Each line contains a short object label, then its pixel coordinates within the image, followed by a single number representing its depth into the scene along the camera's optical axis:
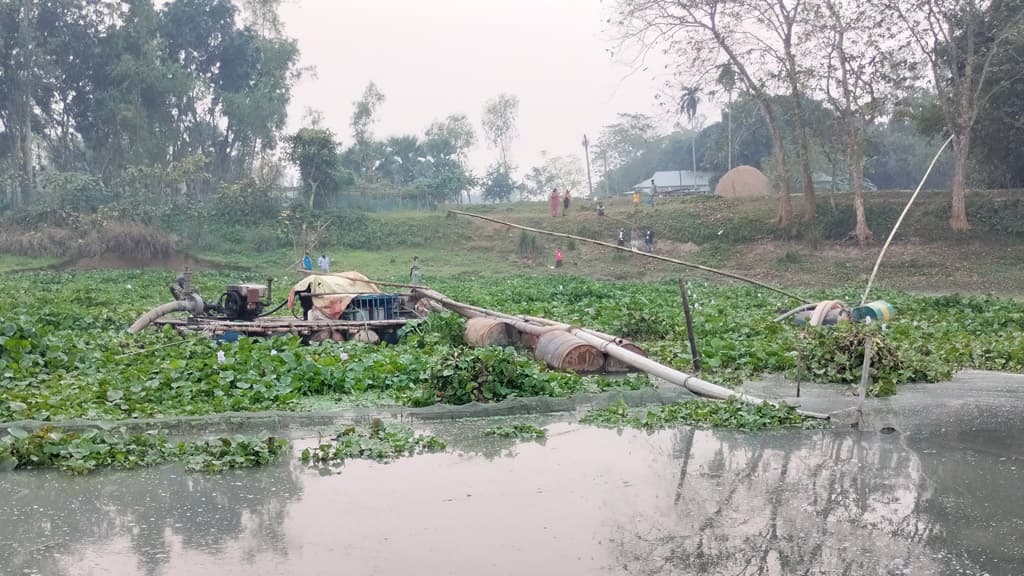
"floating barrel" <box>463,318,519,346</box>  12.93
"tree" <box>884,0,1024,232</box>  29.34
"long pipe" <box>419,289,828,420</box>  8.90
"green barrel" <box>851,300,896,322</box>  14.70
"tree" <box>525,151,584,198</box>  73.44
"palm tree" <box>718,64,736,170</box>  33.06
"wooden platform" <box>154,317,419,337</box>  13.45
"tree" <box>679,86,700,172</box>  54.56
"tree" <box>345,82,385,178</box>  58.06
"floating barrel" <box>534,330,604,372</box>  11.05
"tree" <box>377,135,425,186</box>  62.44
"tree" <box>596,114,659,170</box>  77.06
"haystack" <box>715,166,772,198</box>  43.97
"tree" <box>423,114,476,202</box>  63.09
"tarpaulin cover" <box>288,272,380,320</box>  14.73
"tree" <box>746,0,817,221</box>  31.59
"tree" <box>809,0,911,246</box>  30.66
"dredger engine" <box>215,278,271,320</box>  14.30
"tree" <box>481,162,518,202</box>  62.20
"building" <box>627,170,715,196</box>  56.41
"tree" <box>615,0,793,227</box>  32.50
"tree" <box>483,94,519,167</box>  66.88
